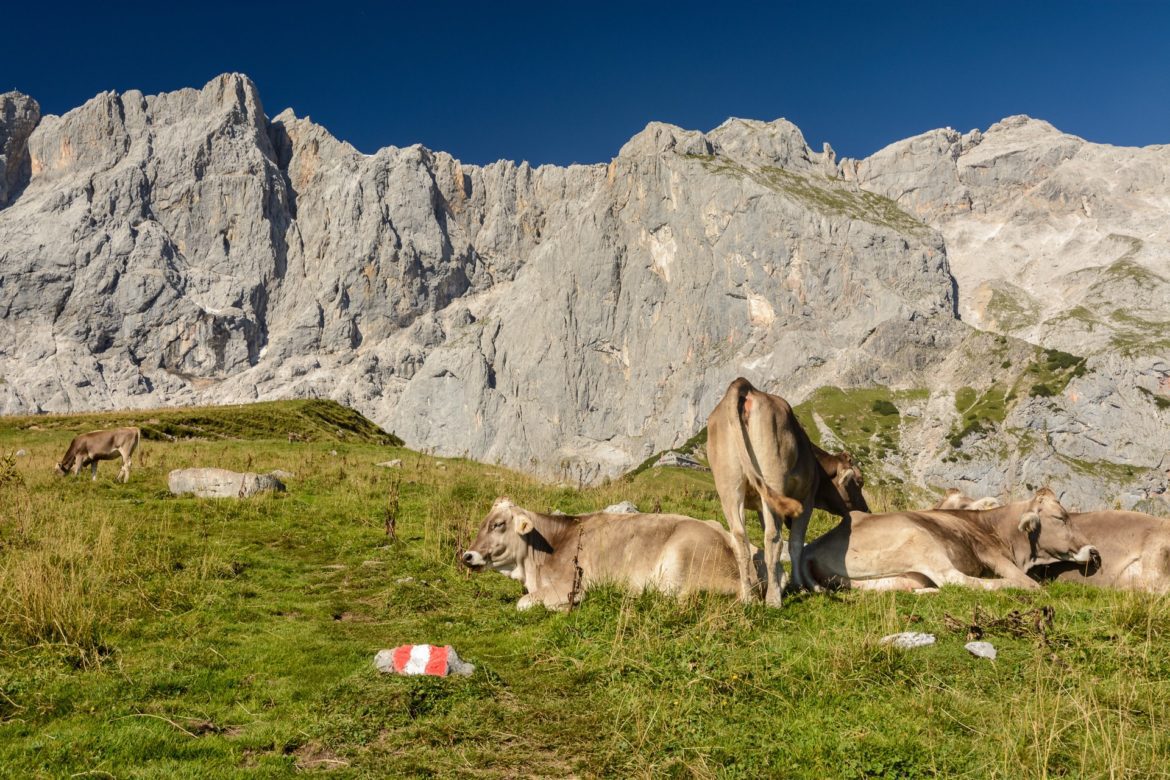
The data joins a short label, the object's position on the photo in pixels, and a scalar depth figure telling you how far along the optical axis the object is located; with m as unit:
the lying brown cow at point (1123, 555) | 12.34
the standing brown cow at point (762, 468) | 10.98
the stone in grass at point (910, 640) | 8.34
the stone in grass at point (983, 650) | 8.03
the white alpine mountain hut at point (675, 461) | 158.12
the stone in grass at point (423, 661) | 8.30
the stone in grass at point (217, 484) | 20.91
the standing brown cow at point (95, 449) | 24.47
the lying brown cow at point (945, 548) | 12.08
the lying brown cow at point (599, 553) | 11.16
